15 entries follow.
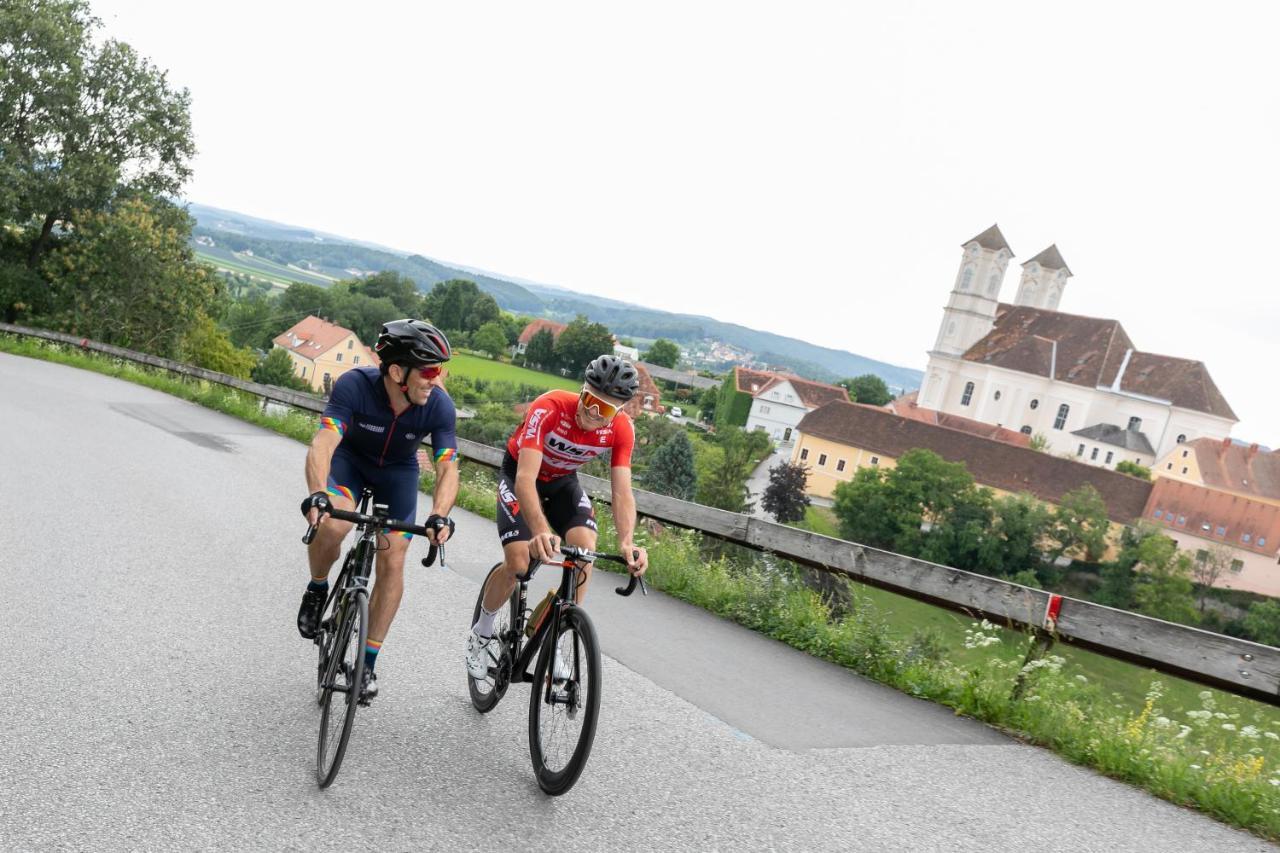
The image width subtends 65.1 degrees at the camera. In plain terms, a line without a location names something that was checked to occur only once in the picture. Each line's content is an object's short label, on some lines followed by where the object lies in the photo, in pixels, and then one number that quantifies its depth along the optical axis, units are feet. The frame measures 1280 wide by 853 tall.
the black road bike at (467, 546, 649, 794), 13.03
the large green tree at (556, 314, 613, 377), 338.75
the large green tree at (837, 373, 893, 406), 566.77
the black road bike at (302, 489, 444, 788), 12.97
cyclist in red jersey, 15.43
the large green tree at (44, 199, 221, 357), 120.06
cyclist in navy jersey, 14.55
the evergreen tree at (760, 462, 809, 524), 250.57
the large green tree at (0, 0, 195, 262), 114.01
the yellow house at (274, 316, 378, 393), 293.43
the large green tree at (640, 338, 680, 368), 564.30
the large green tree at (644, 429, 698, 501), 224.53
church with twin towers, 378.73
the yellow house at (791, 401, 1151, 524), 280.72
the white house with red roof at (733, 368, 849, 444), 404.77
